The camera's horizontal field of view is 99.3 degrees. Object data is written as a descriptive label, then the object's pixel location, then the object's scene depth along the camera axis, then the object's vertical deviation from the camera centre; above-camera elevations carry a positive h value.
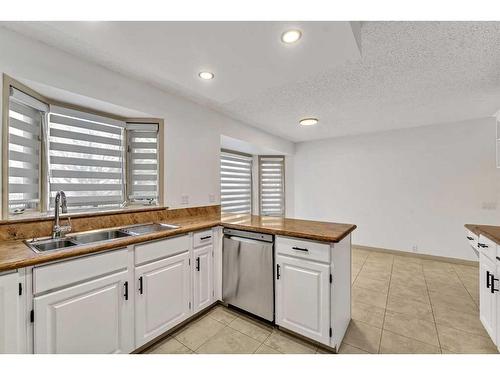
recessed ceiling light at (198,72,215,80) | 1.75 +0.95
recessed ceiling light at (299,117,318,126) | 3.44 +1.11
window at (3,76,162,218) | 1.63 +0.29
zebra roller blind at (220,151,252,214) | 4.51 +0.13
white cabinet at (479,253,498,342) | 1.67 -0.92
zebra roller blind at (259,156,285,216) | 5.29 +0.08
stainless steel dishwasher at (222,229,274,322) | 1.94 -0.81
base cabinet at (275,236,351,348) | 1.61 -0.80
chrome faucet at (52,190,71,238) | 1.61 -0.25
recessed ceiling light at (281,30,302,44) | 1.22 +0.90
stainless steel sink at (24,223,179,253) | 1.50 -0.39
